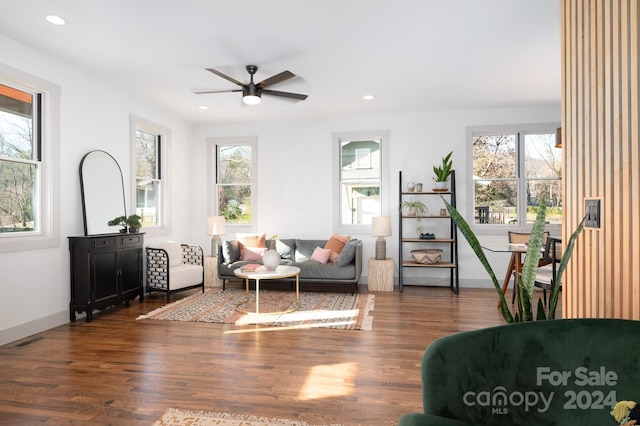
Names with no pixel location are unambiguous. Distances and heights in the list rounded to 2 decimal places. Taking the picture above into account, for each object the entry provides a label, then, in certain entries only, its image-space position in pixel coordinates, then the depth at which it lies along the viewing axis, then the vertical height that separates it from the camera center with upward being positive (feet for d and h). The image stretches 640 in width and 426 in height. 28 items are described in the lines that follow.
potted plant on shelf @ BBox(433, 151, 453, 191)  19.26 +1.75
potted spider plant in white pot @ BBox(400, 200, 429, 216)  20.16 +0.01
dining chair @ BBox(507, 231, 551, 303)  18.36 -1.40
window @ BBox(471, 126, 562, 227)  20.08 +1.66
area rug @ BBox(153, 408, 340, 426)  7.17 -3.87
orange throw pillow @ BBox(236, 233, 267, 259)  20.98 -1.66
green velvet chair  3.66 -1.58
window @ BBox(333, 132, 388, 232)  21.63 +1.68
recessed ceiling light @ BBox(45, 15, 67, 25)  10.70 +5.24
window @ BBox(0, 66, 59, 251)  12.34 +1.62
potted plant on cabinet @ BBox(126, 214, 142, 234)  16.03 -0.52
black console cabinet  13.93 -2.25
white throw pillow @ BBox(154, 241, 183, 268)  17.78 -1.92
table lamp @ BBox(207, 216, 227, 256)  21.00 -0.94
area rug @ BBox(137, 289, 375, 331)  13.84 -3.97
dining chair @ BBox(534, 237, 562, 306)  12.97 -2.11
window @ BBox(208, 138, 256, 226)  23.07 +1.84
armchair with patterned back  16.97 -2.71
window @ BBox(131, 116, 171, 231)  18.78 +1.95
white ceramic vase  15.43 -1.98
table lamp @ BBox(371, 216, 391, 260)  19.76 -1.13
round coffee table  14.84 -2.47
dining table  14.10 -1.91
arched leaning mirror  14.97 +0.77
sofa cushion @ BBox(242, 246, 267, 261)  20.39 -2.27
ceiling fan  13.38 +4.17
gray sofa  18.88 -2.64
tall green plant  5.01 -0.80
